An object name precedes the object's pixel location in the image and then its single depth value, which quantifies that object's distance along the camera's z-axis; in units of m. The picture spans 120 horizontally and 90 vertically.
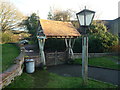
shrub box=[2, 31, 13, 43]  20.20
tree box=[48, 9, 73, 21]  22.86
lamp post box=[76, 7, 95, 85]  3.80
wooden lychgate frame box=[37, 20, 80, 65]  7.10
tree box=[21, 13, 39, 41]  27.58
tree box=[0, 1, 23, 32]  22.38
